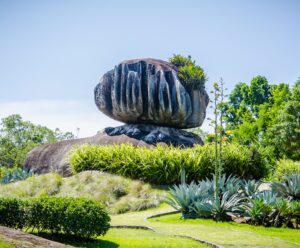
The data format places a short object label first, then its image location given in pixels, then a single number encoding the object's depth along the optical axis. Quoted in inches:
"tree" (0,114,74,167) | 2052.2
